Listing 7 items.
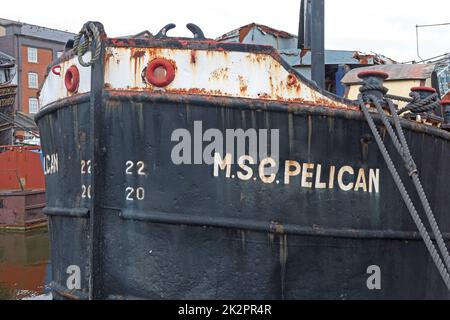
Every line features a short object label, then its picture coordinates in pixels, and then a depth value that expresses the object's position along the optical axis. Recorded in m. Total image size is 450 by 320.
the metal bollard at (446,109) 11.44
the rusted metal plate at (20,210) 34.91
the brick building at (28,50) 82.75
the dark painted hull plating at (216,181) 8.80
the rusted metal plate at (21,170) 37.41
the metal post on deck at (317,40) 11.01
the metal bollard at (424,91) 10.47
